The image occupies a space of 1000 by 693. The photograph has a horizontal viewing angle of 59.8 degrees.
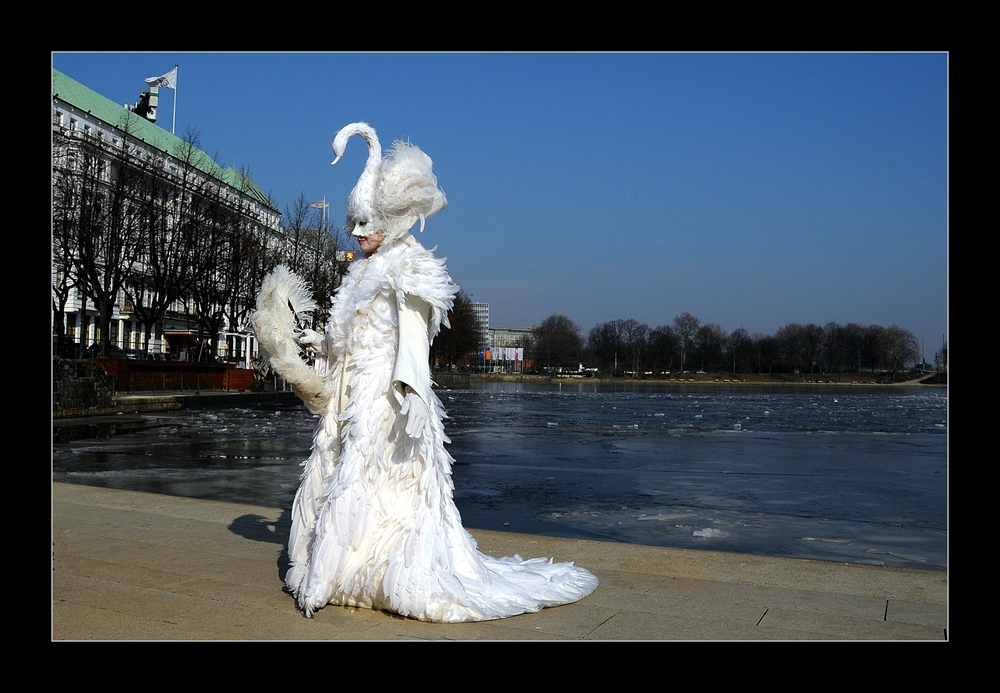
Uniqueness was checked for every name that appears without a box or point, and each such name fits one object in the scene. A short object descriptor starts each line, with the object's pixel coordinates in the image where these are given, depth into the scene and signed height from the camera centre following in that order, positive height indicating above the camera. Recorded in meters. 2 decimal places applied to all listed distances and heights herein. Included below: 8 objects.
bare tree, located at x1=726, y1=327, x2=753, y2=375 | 121.31 +1.43
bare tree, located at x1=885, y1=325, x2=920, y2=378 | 101.56 +1.24
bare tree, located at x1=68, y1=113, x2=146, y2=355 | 34.16 +5.92
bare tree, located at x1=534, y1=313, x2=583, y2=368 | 143.50 +2.38
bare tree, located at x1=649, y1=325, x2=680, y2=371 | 125.62 +1.88
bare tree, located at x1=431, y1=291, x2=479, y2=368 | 91.44 +2.39
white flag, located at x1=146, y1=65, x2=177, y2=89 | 63.31 +20.49
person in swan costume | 4.28 -0.43
